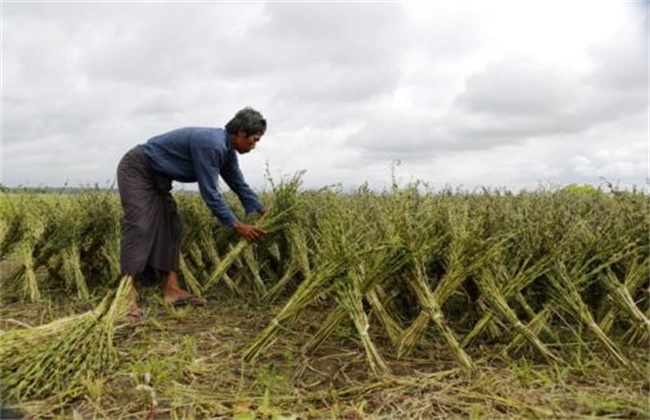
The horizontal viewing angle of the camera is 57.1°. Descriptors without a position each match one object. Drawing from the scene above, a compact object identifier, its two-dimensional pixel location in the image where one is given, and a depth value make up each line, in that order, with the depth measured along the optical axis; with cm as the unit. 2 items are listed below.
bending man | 489
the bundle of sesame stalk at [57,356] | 322
